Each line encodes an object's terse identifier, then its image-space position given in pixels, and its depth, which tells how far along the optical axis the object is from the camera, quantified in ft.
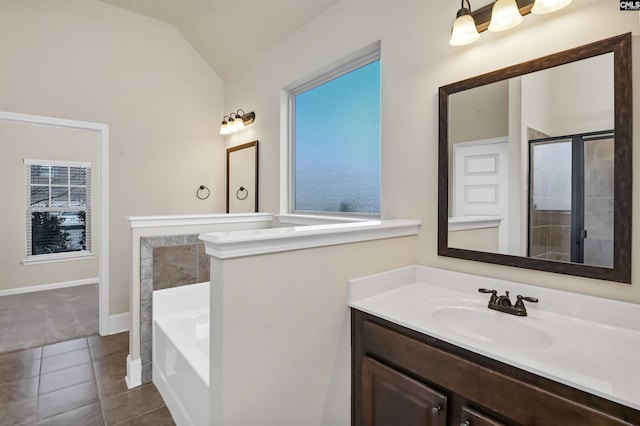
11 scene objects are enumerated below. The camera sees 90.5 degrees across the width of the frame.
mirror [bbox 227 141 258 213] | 10.94
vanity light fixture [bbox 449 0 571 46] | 4.20
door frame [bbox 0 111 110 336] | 10.11
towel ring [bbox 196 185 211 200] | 12.37
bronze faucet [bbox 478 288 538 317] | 4.42
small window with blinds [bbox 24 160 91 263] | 14.65
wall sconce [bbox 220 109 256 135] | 11.00
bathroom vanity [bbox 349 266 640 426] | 2.92
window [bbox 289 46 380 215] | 7.63
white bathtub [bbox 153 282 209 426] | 5.25
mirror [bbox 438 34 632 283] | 3.98
